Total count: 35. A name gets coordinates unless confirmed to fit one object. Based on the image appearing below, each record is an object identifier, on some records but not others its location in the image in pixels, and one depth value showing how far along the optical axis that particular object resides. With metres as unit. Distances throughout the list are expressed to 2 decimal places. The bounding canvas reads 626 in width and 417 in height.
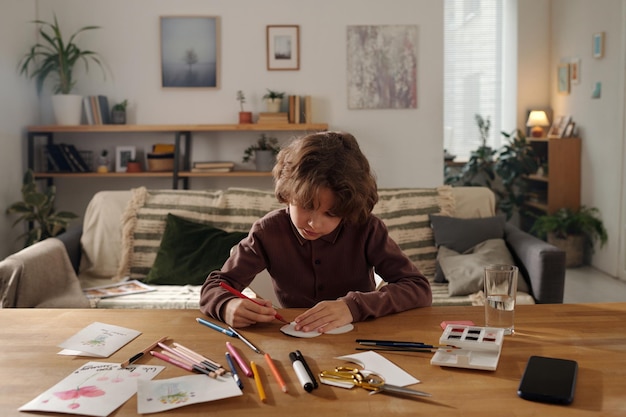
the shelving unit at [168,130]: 4.91
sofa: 3.19
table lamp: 6.62
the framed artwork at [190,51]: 5.10
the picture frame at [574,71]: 6.13
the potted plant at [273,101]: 5.03
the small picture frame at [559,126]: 6.27
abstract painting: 5.12
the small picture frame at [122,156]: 5.13
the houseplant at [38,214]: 4.49
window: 7.01
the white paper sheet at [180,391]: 1.13
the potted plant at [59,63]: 4.88
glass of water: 1.51
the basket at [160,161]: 5.03
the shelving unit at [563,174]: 6.06
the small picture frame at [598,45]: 5.59
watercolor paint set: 1.29
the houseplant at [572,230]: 5.75
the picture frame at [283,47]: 5.10
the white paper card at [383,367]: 1.23
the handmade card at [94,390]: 1.12
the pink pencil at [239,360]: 1.27
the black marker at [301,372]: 1.19
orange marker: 1.20
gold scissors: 1.17
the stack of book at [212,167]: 5.04
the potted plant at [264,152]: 5.02
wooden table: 1.12
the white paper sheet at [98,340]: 1.40
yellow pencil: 1.16
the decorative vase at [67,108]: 4.91
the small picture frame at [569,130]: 6.16
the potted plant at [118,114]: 5.03
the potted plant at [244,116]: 5.04
